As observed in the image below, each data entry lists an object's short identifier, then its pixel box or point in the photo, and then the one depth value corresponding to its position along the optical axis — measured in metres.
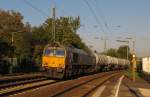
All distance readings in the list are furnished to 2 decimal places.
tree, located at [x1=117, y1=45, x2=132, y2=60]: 166.26
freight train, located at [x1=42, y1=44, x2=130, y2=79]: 34.53
